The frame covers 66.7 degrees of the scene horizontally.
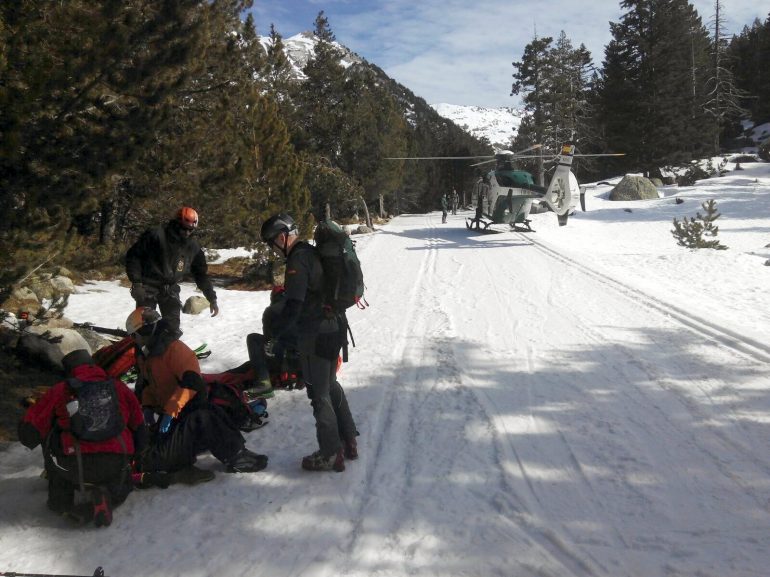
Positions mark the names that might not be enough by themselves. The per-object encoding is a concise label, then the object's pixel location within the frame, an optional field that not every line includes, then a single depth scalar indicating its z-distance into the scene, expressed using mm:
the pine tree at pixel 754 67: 55125
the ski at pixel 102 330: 7984
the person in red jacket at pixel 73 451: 3738
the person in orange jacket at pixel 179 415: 4336
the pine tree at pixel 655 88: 41466
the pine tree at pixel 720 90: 50219
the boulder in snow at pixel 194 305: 10188
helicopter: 20433
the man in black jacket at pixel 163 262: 6035
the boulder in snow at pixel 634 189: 34641
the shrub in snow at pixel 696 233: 16078
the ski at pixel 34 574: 3077
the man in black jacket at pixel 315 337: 4340
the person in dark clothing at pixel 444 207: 32553
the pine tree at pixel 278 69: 17109
